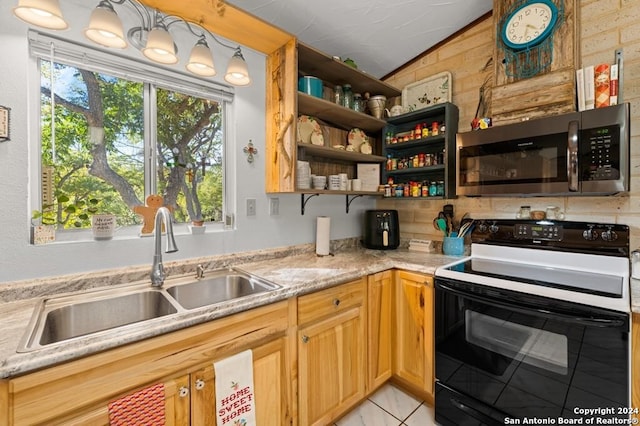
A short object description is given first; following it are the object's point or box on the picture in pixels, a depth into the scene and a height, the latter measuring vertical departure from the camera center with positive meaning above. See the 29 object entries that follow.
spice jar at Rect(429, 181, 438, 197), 2.16 +0.16
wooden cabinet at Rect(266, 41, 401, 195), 1.77 +0.71
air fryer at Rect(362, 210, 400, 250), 2.30 -0.15
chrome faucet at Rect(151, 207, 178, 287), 1.36 -0.21
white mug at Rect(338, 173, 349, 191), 2.10 +0.21
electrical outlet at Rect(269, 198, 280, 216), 1.98 +0.04
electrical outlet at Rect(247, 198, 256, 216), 1.86 +0.03
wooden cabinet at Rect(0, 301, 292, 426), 0.80 -0.53
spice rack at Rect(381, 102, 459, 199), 2.09 +0.47
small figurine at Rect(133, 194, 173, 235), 1.50 -0.01
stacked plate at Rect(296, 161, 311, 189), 1.84 +0.23
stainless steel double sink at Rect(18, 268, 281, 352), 1.08 -0.40
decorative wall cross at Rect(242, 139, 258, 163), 1.84 +0.39
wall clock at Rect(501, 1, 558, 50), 1.66 +1.10
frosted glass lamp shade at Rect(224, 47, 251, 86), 1.45 +0.70
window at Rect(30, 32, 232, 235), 1.31 +0.39
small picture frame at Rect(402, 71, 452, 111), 2.23 +0.95
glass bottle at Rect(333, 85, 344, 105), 2.16 +0.86
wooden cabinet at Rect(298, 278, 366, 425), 1.43 -0.75
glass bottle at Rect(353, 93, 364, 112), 2.24 +0.85
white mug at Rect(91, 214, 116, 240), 1.35 -0.07
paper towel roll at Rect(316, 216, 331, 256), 2.11 -0.19
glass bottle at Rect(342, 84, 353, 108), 2.17 +0.86
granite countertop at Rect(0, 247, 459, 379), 0.82 -0.35
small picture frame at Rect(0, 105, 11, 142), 1.15 +0.35
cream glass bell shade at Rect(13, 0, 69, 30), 0.95 +0.68
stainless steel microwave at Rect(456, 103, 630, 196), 1.38 +0.30
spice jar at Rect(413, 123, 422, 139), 2.23 +0.61
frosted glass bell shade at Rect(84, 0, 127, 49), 1.06 +0.70
